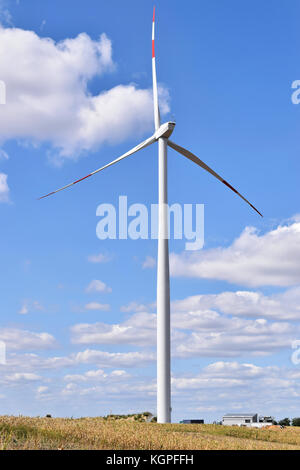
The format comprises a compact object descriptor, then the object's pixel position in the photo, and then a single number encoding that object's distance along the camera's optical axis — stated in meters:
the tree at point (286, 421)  135.81
